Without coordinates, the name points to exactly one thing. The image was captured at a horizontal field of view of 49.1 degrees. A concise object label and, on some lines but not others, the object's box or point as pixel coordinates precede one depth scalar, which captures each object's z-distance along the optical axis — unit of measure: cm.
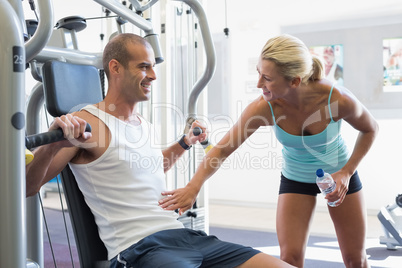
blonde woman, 174
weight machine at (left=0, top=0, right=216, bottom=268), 95
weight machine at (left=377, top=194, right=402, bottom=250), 346
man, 135
